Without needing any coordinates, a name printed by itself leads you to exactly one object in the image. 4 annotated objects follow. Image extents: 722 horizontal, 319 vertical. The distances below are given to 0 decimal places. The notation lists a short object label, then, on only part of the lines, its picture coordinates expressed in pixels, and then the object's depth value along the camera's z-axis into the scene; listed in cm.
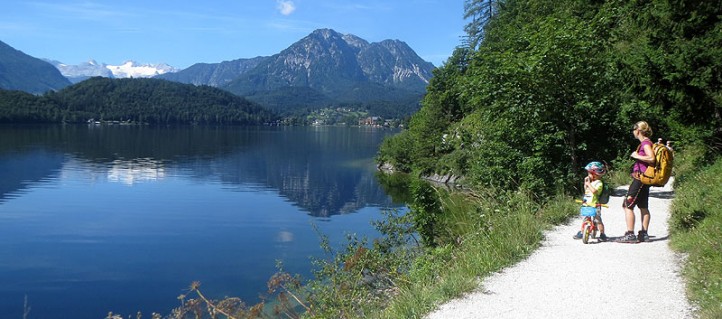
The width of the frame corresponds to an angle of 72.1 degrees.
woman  863
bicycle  870
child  892
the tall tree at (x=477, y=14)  6262
